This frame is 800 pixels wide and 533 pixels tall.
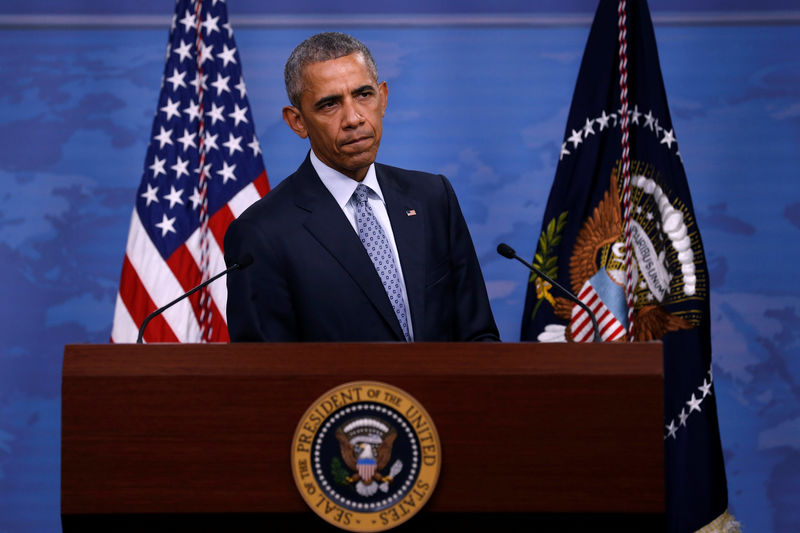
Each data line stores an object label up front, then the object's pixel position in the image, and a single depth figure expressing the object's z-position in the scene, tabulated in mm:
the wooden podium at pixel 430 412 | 6245
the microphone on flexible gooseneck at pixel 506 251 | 6470
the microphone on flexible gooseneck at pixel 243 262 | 6451
